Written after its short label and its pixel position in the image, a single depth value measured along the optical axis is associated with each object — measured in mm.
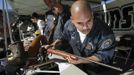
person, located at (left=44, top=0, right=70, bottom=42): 1195
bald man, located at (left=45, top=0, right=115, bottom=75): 831
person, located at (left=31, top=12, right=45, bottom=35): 2645
